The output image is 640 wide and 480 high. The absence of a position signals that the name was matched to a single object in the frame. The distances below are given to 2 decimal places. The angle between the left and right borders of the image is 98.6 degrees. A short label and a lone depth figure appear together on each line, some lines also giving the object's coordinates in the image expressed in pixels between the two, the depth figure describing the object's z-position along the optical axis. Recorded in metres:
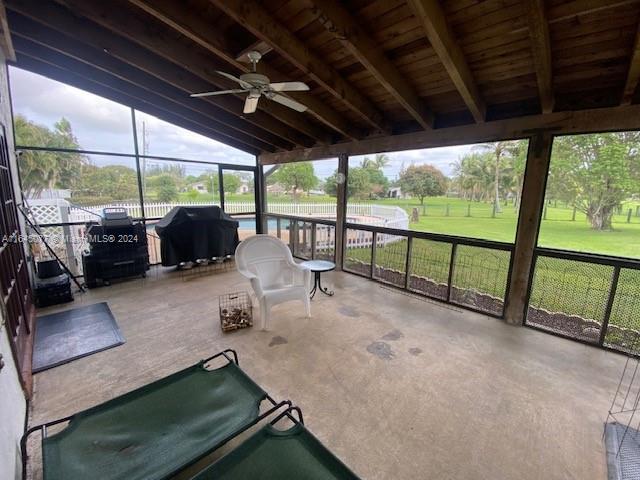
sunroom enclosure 2.87
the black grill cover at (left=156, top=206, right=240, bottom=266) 5.15
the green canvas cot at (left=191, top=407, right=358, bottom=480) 1.39
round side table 3.95
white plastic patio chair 3.20
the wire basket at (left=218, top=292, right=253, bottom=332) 3.18
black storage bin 3.74
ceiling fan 2.46
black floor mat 2.66
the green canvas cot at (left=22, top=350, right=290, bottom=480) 1.42
